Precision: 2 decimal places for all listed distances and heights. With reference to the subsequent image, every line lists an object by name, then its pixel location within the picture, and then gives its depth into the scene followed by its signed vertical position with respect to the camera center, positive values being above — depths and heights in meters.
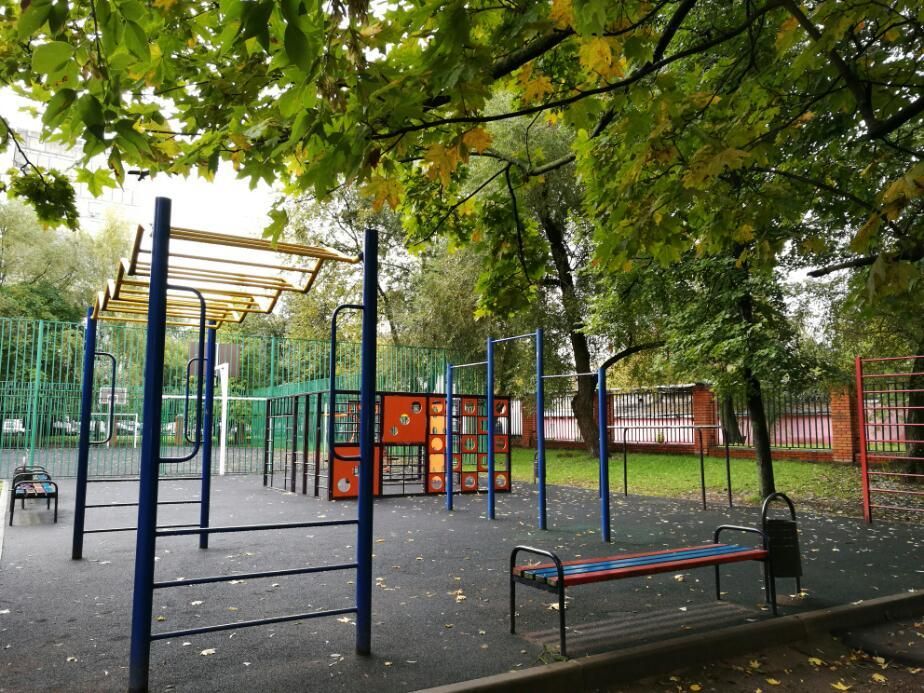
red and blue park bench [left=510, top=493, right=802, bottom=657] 4.18 -1.01
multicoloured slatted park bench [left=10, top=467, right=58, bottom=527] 9.07 -0.98
